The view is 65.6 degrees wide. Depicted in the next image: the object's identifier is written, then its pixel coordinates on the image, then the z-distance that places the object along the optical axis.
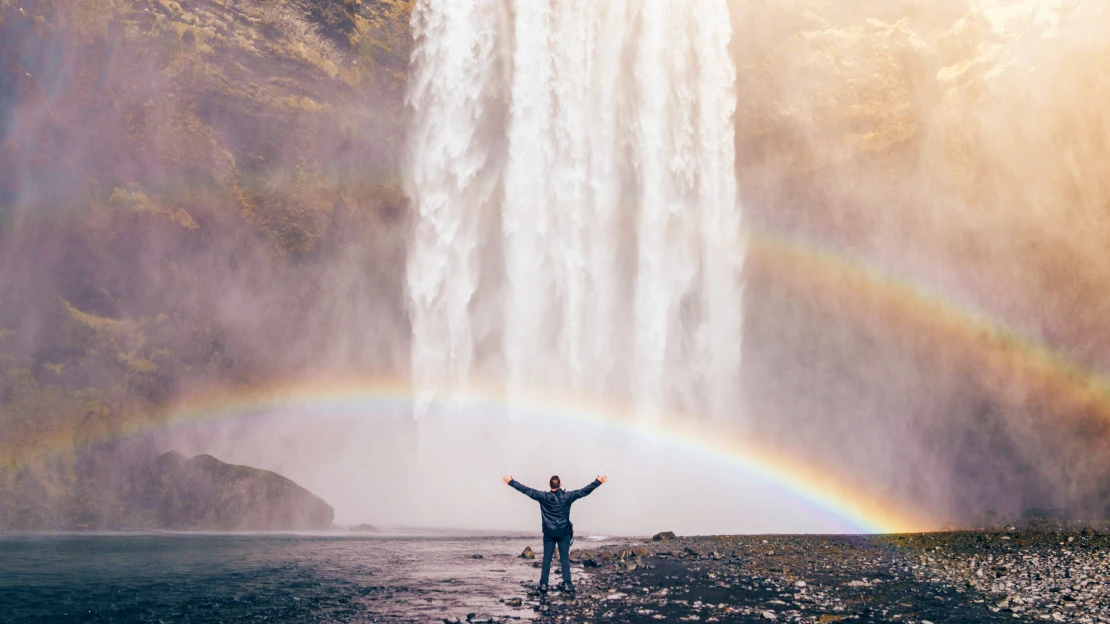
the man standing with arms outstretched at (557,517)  13.04
